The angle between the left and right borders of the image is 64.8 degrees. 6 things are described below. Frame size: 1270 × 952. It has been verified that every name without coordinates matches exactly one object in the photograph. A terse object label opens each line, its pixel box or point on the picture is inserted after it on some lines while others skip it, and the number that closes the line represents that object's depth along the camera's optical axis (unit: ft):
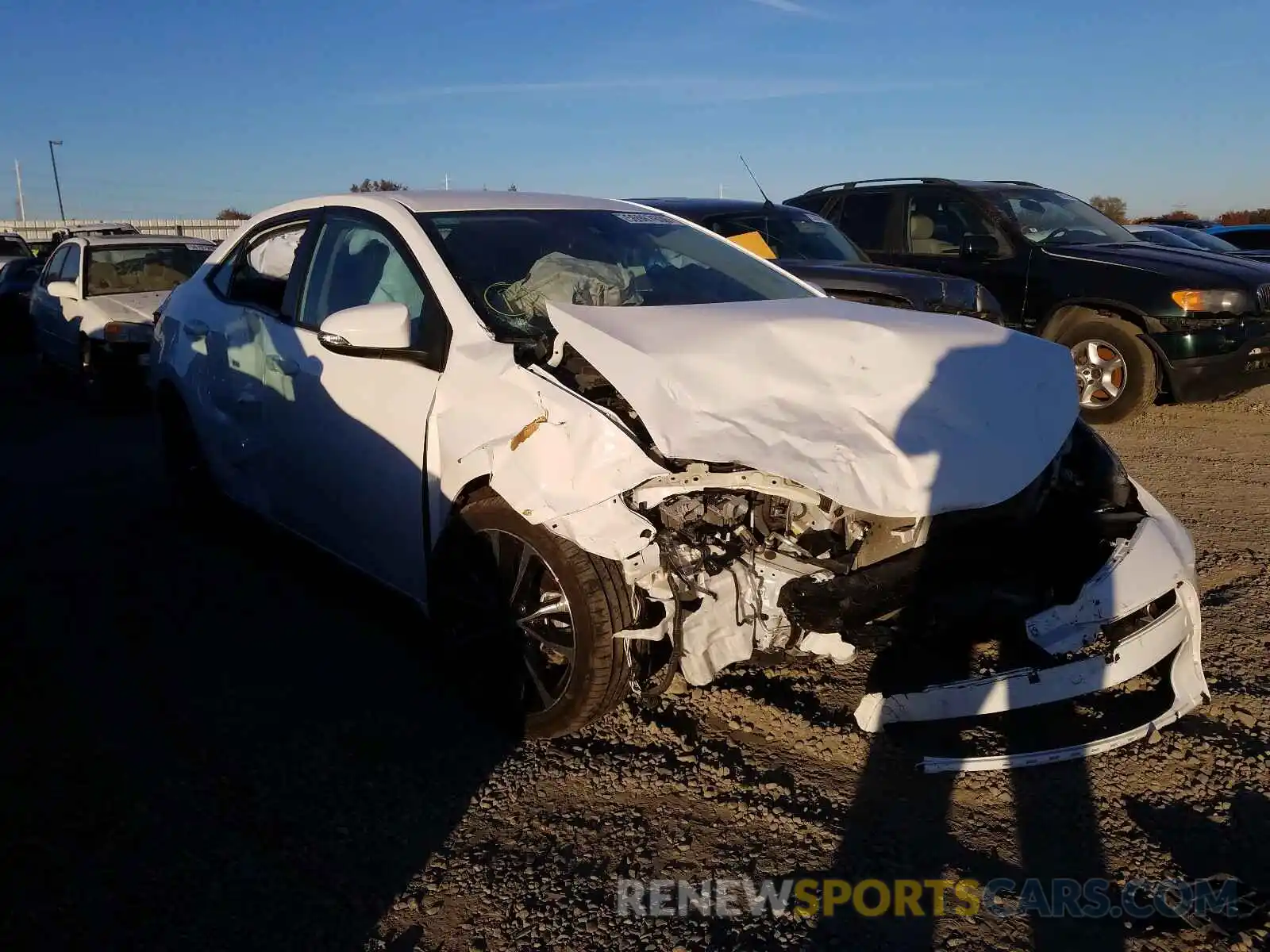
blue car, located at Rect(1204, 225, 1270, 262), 51.42
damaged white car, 9.07
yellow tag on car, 23.93
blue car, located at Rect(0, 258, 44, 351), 47.93
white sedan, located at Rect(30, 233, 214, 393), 29.91
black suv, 23.97
